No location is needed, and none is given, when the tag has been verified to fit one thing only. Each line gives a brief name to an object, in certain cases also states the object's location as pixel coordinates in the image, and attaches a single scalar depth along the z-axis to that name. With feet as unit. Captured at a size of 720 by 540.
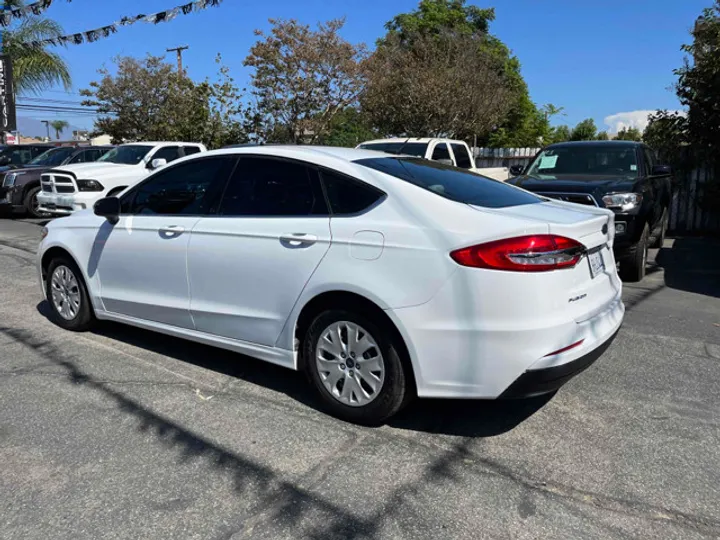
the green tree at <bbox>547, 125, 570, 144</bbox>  154.98
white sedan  10.50
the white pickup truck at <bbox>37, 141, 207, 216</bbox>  39.65
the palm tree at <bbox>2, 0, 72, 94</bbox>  75.72
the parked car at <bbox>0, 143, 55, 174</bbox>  59.06
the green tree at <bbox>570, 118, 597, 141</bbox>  146.78
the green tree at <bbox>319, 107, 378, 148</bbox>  69.82
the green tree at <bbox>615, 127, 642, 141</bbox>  135.54
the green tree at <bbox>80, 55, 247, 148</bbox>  74.28
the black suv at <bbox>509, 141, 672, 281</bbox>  24.45
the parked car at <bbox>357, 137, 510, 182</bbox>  39.72
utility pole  114.38
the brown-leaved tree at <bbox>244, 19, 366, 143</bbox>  61.62
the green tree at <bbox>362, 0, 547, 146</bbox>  64.75
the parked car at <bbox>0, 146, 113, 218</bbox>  48.44
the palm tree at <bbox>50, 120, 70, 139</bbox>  394.32
